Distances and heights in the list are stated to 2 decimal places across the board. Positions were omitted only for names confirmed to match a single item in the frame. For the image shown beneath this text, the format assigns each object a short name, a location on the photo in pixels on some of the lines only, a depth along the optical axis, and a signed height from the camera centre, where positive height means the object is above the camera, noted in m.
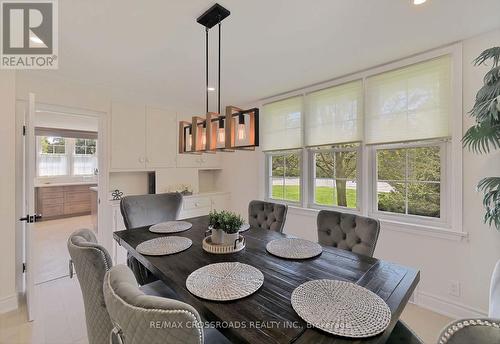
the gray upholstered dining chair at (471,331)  0.58 -0.42
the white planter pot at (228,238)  1.61 -0.48
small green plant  1.60 -0.36
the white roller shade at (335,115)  2.67 +0.68
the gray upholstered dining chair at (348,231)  1.72 -0.49
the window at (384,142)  2.13 +0.31
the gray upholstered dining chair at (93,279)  1.09 -0.53
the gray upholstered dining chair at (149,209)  2.36 -0.42
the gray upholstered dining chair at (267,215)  2.33 -0.48
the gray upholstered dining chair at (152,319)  0.66 -0.44
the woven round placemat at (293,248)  1.51 -0.55
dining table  0.84 -0.58
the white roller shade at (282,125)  3.27 +0.68
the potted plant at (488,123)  1.54 +0.32
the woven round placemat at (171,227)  2.05 -0.53
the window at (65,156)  6.19 +0.41
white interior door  2.01 -0.26
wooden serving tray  1.57 -0.53
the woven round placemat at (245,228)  2.09 -0.53
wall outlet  2.06 -1.07
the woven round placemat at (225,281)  1.06 -0.56
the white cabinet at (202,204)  3.73 -0.57
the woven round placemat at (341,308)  0.84 -0.57
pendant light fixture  1.57 +0.31
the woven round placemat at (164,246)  1.57 -0.54
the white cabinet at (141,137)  3.22 +0.50
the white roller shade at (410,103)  2.12 +0.66
